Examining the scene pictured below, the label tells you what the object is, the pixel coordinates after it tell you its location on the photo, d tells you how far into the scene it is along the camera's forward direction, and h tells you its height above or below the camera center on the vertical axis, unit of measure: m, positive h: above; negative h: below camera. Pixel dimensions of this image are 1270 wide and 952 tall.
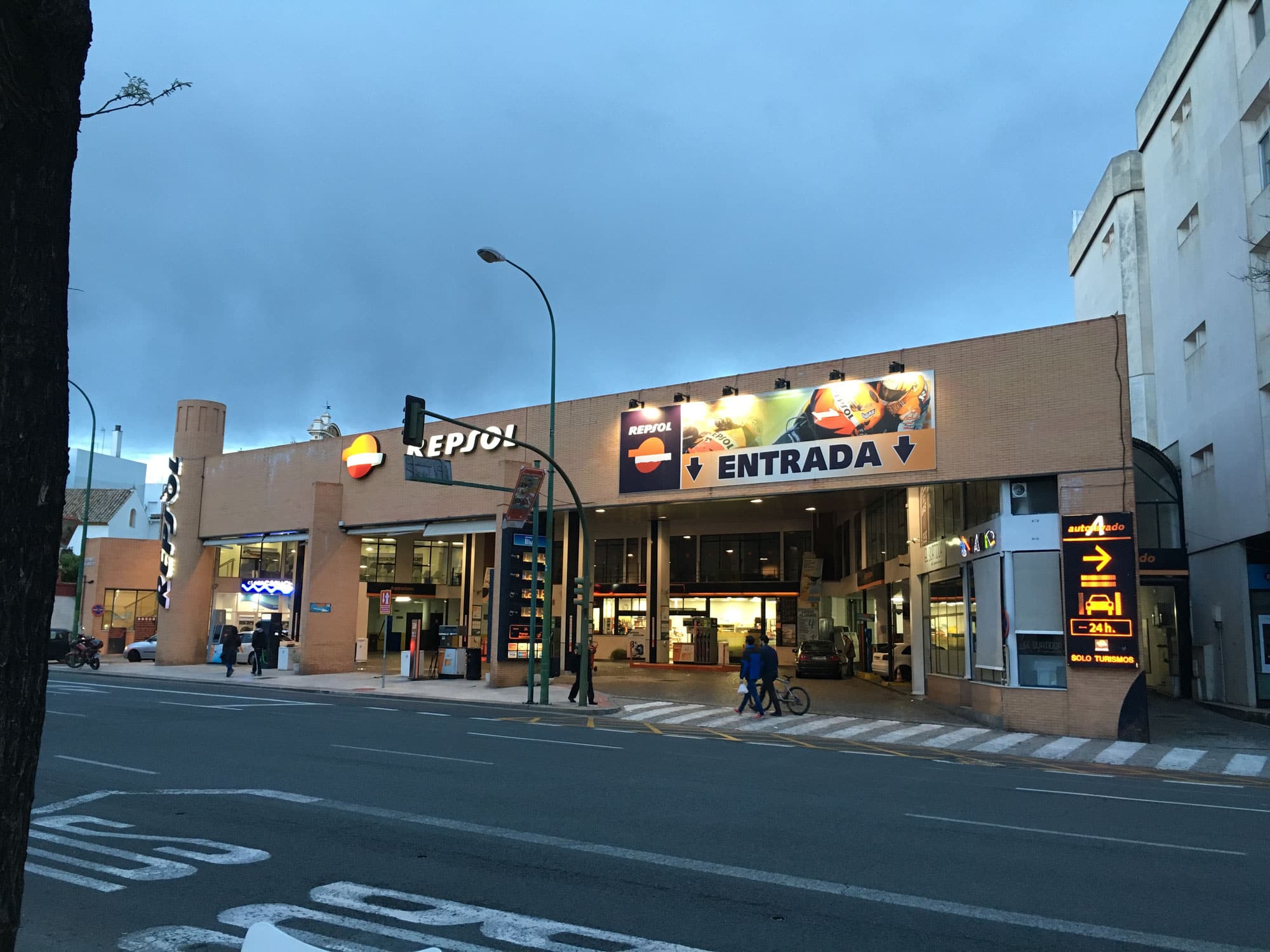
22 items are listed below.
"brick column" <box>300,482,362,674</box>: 35.28 +0.71
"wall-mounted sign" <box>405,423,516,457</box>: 31.75 +5.72
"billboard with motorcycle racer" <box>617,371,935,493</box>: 23.03 +4.62
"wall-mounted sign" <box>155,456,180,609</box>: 41.50 +3.08
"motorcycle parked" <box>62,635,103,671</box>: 37.44 -1.90
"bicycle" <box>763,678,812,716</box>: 23.61 -2.13
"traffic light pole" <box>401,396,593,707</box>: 20.47 +2.46
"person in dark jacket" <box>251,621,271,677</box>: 34.62 -1.43
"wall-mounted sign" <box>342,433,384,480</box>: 35.50 +5.66
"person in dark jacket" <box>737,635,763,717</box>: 23.08 -1.43
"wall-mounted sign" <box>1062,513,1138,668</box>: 19.52 +0.55
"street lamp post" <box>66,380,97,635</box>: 42.59 +0.67
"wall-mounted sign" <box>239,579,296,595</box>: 41.12 +0.88
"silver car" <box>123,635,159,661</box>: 44.62 -2.06
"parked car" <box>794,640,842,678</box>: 36.34 -1.77
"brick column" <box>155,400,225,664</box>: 41.22 +2.34
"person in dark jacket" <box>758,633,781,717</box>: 23.09 -1.46
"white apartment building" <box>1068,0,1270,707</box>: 24.91 +7.59
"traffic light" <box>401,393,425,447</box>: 20.36 +3.98
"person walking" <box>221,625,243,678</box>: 34.47 -1.44
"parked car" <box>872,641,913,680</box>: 33.31 -1.70
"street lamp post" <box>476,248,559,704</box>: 25.03 +0.06
